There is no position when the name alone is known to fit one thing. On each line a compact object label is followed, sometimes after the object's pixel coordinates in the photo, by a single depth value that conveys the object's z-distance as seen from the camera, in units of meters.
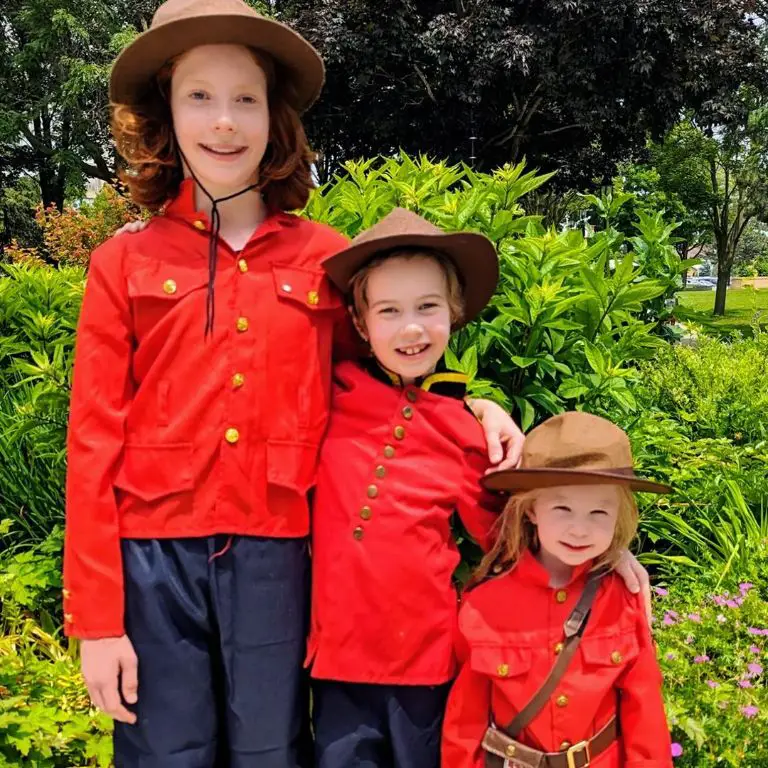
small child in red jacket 1.75
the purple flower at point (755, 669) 2.46
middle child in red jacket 1.77
